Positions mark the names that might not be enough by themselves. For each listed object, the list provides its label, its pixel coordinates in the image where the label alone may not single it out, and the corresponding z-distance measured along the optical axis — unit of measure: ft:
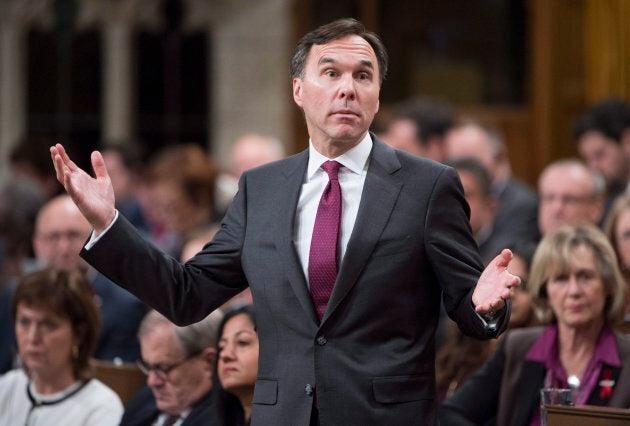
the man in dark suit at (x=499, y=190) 39.50
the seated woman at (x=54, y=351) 29.47
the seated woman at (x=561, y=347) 26.24
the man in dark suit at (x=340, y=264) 19.60
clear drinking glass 23.13
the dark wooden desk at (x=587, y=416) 22.13
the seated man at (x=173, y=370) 28.37
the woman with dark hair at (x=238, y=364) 26.52
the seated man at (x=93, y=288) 35.10
